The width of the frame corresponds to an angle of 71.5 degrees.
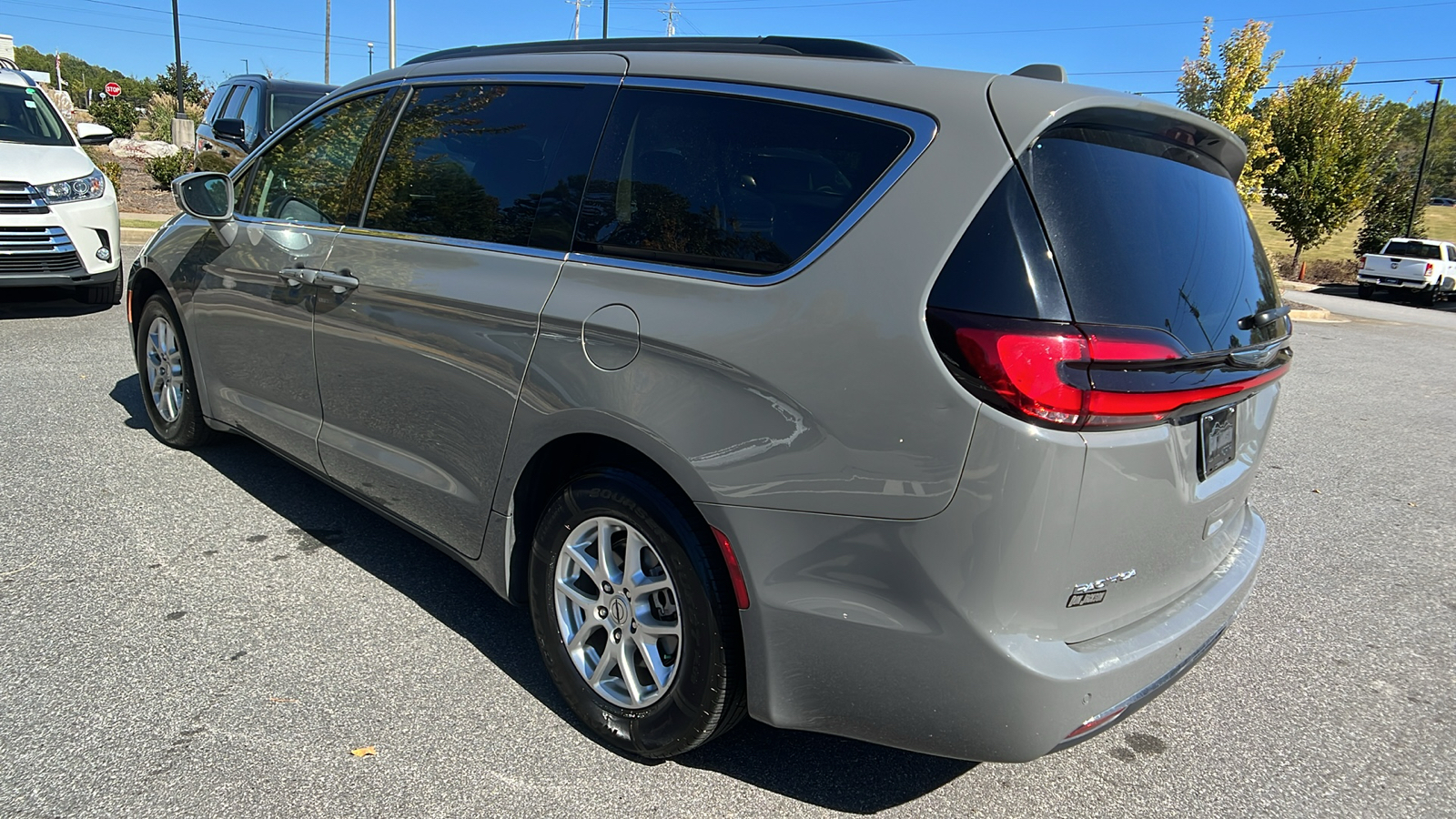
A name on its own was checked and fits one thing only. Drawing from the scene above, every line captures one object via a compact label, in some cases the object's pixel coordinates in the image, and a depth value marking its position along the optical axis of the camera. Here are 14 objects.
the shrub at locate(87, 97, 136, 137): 34.84
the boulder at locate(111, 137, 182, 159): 23.20
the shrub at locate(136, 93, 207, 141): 33.06
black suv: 11.44
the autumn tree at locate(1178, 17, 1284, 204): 27.09
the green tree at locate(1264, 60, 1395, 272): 31.05
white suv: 7.71
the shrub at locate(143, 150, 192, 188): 17.23
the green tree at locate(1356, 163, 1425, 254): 38.44
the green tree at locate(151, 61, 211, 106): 51.41
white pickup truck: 27.67
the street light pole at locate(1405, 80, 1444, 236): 37.02
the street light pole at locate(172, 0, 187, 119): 30.97
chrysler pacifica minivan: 2.11
